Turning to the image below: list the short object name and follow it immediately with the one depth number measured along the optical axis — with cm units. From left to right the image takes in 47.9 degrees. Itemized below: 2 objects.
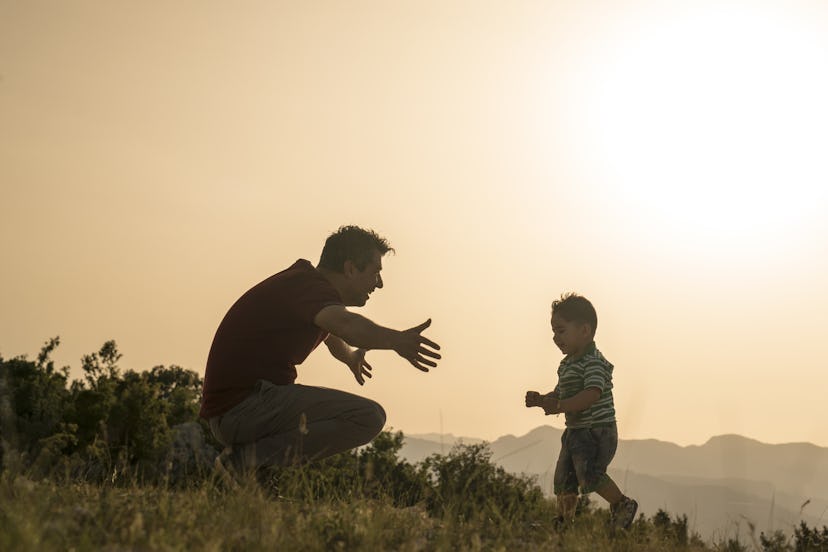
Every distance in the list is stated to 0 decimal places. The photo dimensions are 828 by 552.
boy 795
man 693
